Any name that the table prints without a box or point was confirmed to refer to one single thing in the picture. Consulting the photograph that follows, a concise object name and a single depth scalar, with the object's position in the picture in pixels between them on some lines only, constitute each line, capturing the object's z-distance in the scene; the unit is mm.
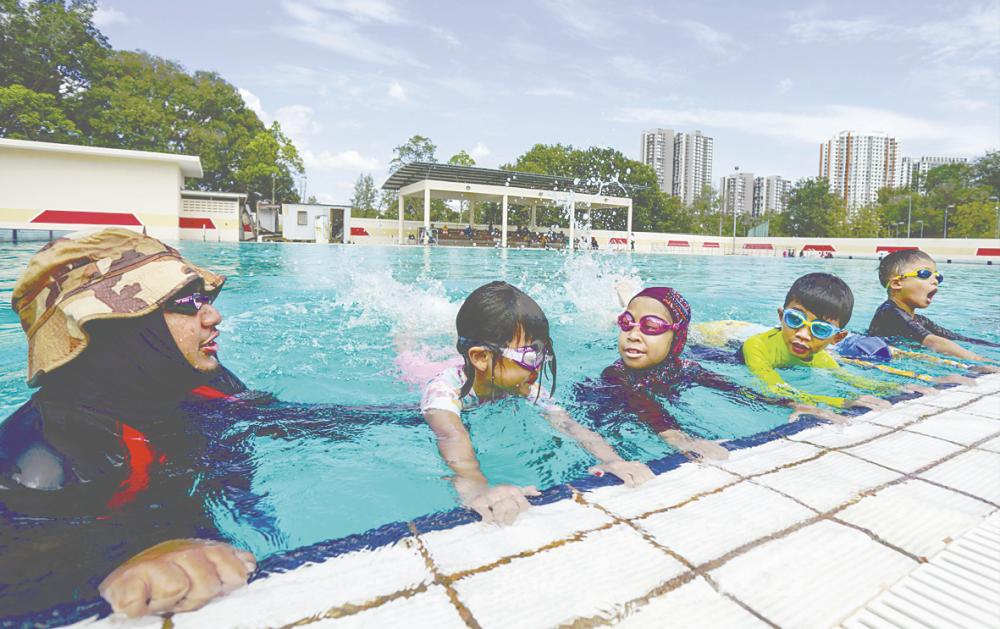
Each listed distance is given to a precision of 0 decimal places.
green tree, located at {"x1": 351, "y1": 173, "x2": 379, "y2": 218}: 66125
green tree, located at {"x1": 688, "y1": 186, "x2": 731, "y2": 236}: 64688
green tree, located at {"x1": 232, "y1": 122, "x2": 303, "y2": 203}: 37406
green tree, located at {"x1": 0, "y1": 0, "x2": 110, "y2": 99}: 30812
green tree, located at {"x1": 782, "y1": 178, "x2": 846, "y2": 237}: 58125
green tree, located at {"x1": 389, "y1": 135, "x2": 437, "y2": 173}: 48781
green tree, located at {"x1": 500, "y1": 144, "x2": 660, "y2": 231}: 48062
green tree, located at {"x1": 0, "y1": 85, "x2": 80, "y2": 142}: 28578
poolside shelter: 33812
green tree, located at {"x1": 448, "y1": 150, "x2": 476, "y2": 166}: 46094
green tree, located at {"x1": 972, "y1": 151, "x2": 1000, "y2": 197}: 56188
